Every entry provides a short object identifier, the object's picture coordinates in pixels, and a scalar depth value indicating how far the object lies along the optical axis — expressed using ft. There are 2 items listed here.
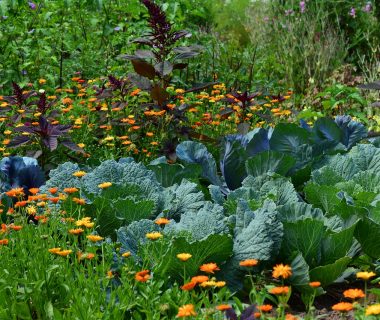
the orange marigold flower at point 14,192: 10.53
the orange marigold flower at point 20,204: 10.08
